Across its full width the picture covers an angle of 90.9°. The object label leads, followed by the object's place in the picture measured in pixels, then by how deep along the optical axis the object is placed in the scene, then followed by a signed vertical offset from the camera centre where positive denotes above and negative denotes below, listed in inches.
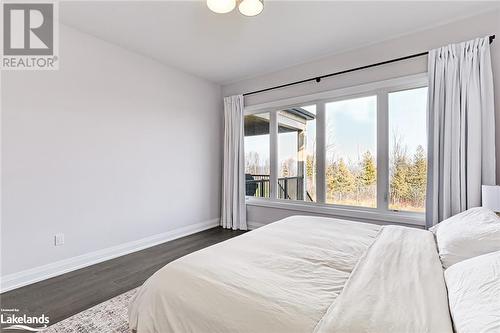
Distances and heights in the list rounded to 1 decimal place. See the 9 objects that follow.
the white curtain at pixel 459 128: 98.0 +16.6
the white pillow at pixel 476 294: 30.8 -18.6
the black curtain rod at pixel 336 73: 115.0 +53.1
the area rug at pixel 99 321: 69.7 -45.5
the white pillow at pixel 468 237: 53.4 -16.4
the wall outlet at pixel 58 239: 107.0 -31.1
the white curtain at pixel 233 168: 176.9 +0.2
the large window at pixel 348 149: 121.6 +11.5
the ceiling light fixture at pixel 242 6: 73.3 +50.6
